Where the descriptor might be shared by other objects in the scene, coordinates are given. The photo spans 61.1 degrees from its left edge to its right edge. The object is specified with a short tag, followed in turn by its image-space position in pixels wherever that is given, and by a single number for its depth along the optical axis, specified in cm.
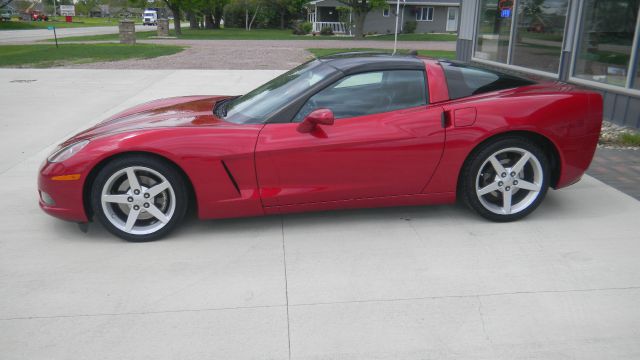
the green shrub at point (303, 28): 4400
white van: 6774
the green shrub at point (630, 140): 657
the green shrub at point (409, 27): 4409
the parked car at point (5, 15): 5421
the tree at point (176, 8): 3925
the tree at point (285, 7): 5338
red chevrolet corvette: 380
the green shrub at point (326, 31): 4259
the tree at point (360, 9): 3706
